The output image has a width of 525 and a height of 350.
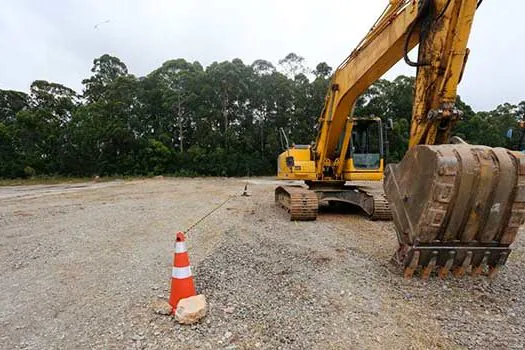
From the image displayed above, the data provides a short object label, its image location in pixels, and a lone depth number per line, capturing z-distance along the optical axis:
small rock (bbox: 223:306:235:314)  2.68
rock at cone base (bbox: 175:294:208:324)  2.48
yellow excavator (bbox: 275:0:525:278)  2.95
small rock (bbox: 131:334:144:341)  2.31
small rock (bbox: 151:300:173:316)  2.67
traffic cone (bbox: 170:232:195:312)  2.69
